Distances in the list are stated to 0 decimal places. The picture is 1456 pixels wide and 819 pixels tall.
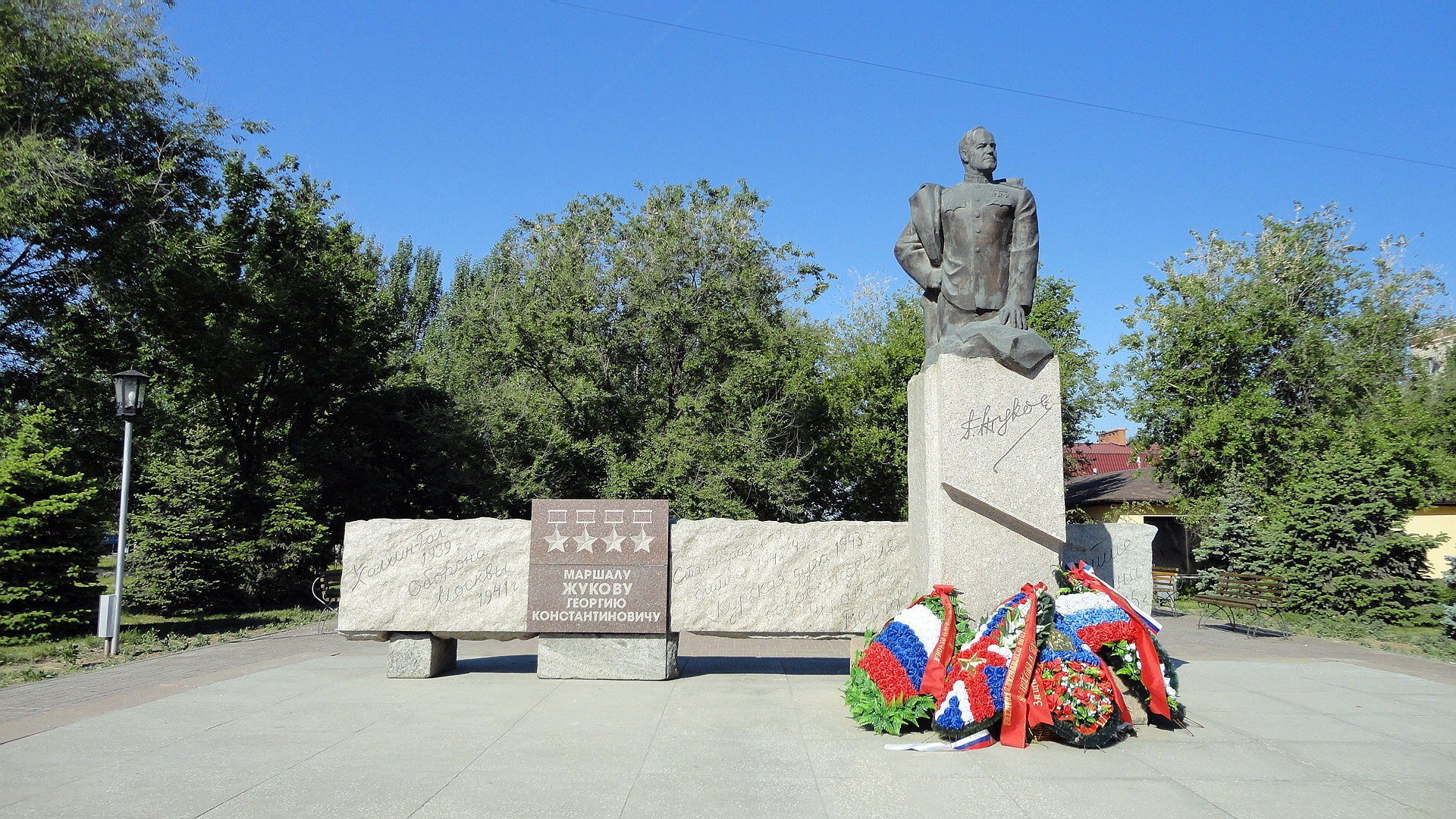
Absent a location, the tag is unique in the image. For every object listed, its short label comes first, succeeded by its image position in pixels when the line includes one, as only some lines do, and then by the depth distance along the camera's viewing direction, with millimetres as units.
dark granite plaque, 8461
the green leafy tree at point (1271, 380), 21203
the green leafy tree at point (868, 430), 24203
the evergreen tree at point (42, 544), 12109
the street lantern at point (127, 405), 11945
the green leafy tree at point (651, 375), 20672
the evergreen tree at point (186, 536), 17484
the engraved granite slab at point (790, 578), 8453
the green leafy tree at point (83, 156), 14156
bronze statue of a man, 7426
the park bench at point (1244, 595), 13883
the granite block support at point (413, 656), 8680
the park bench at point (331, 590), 20688
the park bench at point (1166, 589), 17578
